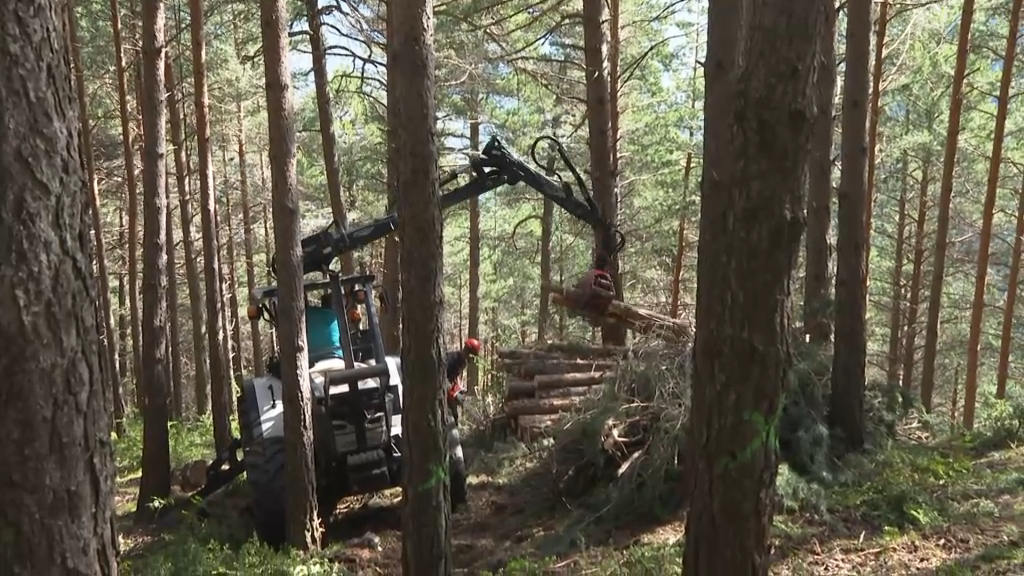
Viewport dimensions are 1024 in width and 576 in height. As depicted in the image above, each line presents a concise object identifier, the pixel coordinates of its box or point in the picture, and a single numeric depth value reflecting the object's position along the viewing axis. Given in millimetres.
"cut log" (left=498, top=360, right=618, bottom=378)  10898
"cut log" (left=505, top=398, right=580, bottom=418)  10328
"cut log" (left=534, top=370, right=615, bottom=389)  10594
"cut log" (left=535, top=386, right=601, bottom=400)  10383
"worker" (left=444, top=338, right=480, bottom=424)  9211
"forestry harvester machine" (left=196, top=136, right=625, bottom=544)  8320
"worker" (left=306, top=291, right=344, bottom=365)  9414
